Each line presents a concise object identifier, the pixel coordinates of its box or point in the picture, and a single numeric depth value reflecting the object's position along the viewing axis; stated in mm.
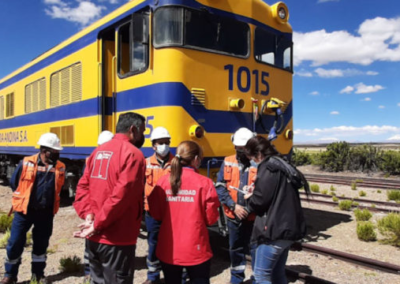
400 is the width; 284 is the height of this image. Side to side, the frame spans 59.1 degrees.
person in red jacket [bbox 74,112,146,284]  2664
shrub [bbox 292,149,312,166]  28000
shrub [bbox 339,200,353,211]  9055
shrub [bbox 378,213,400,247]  6051
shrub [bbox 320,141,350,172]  22172
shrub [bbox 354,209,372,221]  7832
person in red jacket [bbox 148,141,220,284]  2820
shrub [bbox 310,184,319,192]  13046
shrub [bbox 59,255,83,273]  4805
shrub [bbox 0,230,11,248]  5866
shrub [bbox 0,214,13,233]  6940
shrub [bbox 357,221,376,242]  6297
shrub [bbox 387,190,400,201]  11220
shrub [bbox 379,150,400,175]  19828
